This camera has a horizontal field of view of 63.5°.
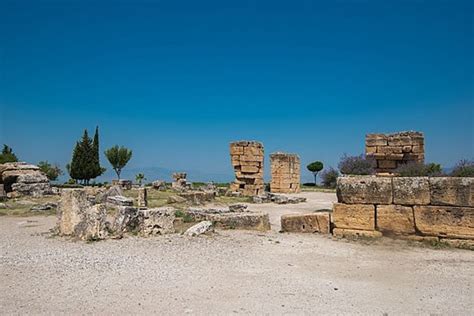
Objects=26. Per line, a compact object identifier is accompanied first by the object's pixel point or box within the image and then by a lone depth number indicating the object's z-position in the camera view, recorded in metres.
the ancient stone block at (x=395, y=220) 8.51
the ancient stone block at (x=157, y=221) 8.80
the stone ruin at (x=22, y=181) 18.34
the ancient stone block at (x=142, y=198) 14.89
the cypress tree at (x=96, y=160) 41.19
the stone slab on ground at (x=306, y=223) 9.47
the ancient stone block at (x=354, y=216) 8.86
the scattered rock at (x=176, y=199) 16.59
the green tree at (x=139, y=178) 32.88
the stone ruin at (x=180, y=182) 24.94
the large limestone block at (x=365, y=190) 8.77
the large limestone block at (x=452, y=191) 8.02
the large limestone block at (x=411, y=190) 8.39
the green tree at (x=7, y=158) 33.25
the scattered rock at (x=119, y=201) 13.52
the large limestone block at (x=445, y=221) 7.98
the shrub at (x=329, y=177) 35.53
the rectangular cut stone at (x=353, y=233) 8.69
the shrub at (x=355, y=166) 31.08
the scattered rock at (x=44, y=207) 13.97
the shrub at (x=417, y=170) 13.69
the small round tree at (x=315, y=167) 40.91
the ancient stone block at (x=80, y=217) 8.43
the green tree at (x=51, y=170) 36.66
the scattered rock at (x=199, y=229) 8.63
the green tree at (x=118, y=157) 46.59
